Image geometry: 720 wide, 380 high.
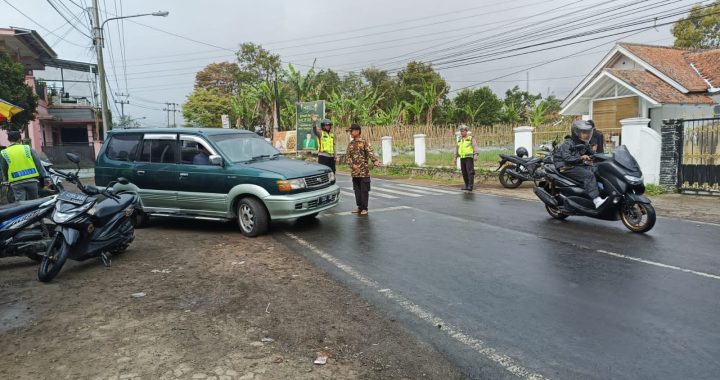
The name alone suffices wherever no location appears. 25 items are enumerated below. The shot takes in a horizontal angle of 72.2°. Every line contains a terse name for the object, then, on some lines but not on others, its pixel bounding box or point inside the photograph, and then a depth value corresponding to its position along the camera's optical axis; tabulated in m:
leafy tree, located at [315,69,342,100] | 52.72
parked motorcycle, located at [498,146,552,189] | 13.64
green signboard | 24.77
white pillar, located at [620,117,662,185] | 12.34
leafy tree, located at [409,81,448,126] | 32.09
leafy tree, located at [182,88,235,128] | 54.12
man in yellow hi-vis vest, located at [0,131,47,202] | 8.17
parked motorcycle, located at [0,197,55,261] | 6.12
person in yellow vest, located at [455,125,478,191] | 13.47
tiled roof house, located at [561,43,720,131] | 20.08
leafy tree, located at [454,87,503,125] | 39.16
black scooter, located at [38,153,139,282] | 5.73
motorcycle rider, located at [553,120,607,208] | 7.88
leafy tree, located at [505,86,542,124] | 50.34
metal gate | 11.29
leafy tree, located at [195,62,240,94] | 60.50
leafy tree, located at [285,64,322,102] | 31.38
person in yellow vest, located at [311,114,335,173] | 11.49
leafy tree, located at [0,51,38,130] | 19.75
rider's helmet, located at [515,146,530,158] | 14.26
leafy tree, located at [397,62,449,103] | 43.22
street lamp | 21.98
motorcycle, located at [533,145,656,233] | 7.39
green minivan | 7.70
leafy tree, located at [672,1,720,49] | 33.09
